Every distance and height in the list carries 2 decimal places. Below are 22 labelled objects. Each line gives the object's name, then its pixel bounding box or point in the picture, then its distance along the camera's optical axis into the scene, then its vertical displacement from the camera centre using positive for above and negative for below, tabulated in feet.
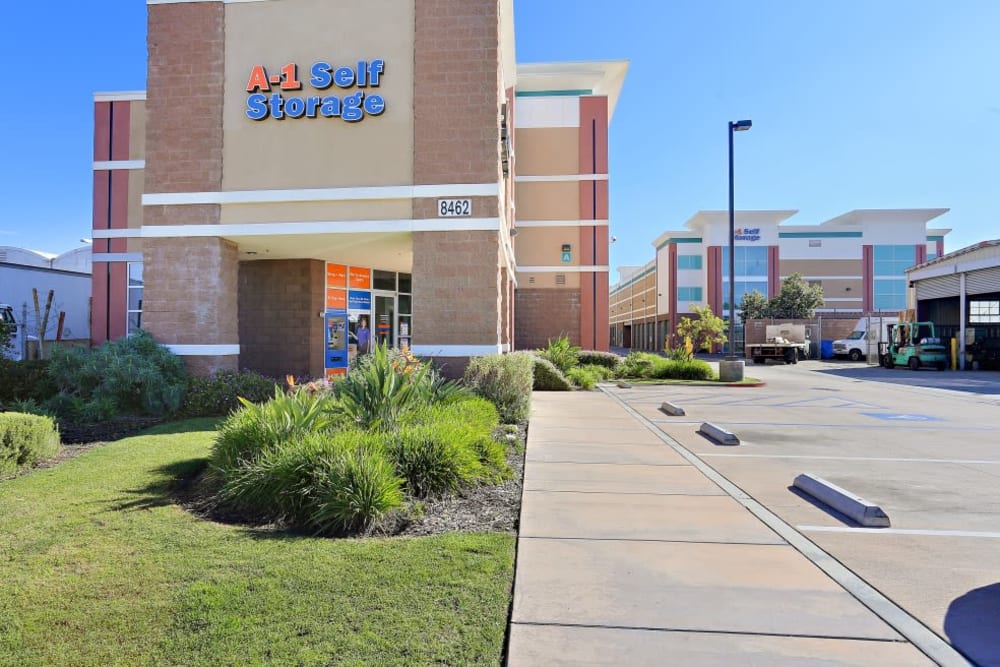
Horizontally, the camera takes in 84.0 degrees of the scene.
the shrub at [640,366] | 72.79 -3.33
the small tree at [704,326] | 100.07 +3.01
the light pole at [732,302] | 64.03 +4.90
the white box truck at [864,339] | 136.56 +0.93
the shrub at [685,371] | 71.36 -3.80
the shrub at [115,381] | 35.70 -2.81
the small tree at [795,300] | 173.37 +13.21
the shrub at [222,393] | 36.83 -3.63
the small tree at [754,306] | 181.57 +11.89
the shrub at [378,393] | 23.39 -2.34
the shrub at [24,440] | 22.16 -4.30
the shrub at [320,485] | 15.86 -4.42
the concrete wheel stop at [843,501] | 16.61 -5.12
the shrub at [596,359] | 75.82 -2.45
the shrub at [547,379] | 55.21 -3.82
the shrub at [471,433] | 20.56 -3.74
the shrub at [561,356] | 63.77 -1.77
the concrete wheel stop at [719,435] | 28.89 -5.01
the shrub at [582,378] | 57.88 -3.94
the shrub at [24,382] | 37.68 -3.07
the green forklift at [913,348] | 104.27 -0.98
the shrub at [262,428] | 19.88 -3.34
